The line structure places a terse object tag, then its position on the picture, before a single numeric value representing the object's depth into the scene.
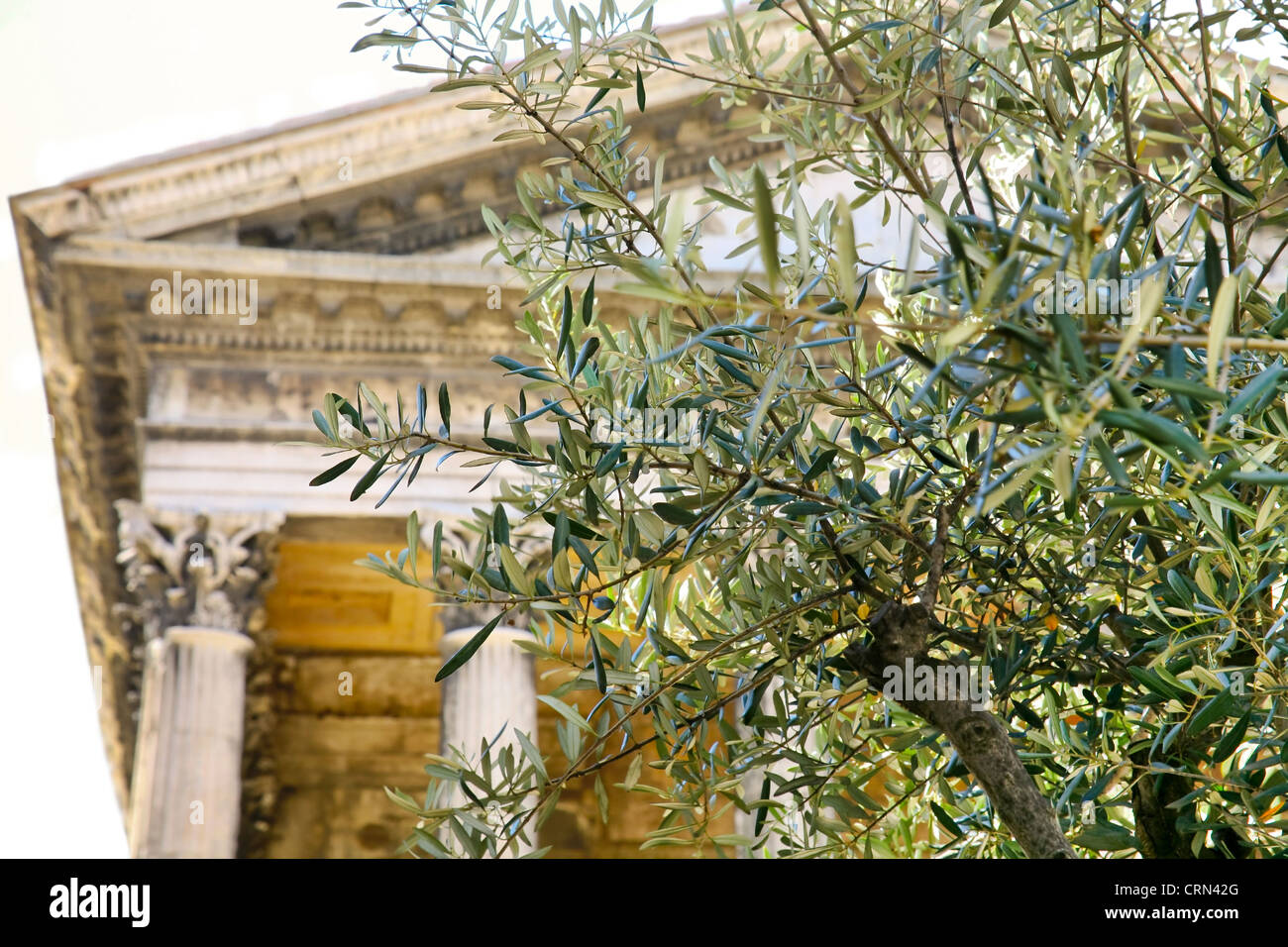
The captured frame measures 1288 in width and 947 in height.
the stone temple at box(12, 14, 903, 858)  8.36
